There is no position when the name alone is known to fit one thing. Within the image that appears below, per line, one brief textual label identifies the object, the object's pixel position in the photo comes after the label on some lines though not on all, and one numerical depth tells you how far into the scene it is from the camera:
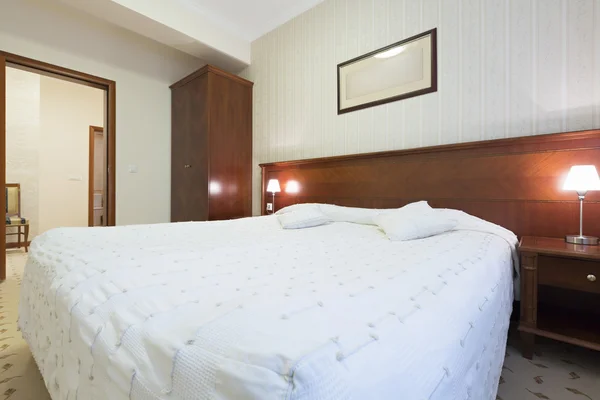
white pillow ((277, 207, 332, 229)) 2.08
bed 0.43
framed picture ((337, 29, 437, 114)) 2.25
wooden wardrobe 3.17
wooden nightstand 1.34
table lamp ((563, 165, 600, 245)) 1.44
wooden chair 3.94
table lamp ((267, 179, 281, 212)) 3.07
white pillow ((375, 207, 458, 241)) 1.55
